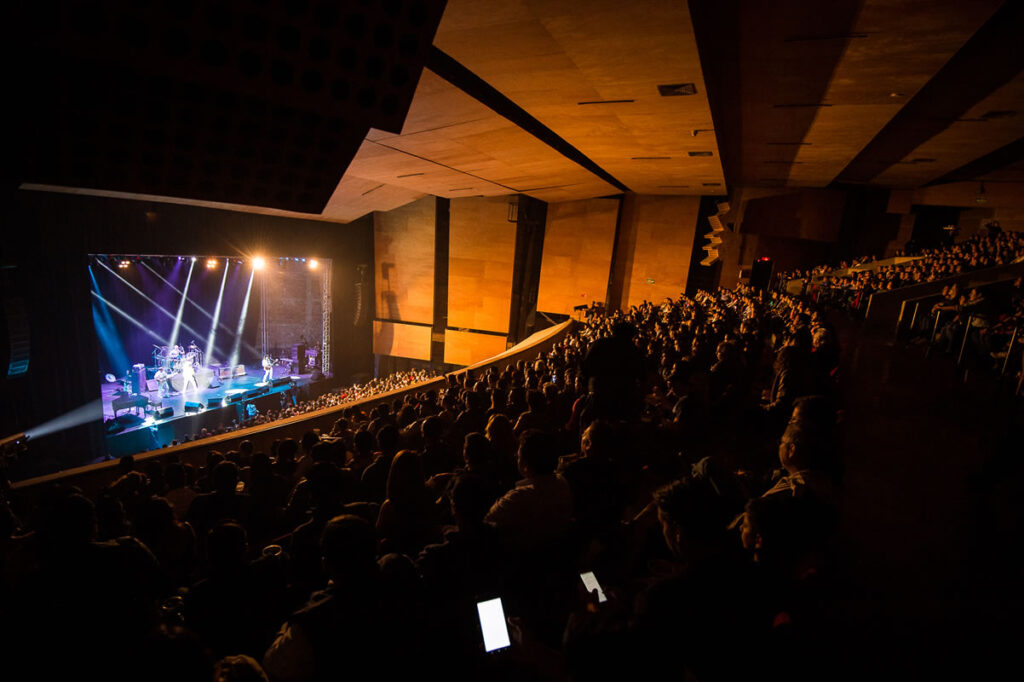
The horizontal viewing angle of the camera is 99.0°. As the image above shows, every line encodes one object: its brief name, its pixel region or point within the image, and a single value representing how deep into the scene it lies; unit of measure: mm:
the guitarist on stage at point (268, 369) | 19741
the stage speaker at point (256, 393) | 17250
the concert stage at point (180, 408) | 13430
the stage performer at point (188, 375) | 18062
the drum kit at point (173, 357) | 18250
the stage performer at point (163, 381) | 17250
